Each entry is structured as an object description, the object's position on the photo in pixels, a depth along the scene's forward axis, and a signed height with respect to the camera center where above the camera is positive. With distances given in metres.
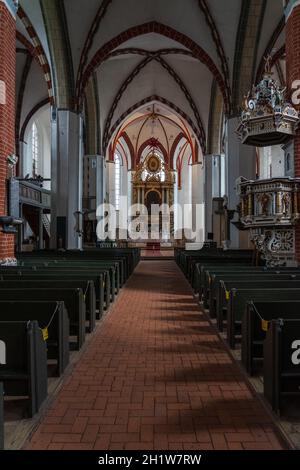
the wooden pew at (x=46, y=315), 4.30 -0.74
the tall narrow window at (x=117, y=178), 38.66 +6.34
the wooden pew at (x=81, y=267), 8.16 -0.46
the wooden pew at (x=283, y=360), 3.38 -0.96
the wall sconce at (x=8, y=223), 8.48 +0.45
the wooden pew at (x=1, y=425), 2.60 -1.16
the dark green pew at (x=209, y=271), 7.60 -0.50
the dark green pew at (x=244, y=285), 5.83 -0.58
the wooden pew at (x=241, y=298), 5.10 -0.67
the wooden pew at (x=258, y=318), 4.34 -0.78
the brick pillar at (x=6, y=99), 8.76 +3.18
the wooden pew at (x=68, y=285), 5.94 -0.60
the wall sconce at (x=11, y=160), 8.95 +1.85
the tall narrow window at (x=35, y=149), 27.05 +6.43
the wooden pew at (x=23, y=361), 3.40 -0.99
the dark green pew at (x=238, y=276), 6.52 -0.50
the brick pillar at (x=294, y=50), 9.87 +4.74
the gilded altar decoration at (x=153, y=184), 38.50 +5.66
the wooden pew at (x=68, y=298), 5.09 -0.68
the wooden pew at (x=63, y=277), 6.56 -0.53
